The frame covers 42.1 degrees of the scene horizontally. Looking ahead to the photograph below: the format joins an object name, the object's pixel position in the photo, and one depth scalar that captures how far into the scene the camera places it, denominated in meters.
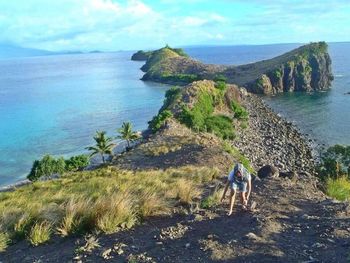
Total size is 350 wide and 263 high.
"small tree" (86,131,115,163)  59.69
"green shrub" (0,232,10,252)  12.05
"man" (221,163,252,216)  14.00
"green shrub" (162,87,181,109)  87.18
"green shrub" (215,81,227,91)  97.75
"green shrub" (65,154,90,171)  57.94
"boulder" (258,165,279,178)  19.66
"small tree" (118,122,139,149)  64.88
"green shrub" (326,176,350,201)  17.78
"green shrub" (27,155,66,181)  53.75
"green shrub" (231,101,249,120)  82.31
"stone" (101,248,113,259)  10.75
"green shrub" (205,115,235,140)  65.66
